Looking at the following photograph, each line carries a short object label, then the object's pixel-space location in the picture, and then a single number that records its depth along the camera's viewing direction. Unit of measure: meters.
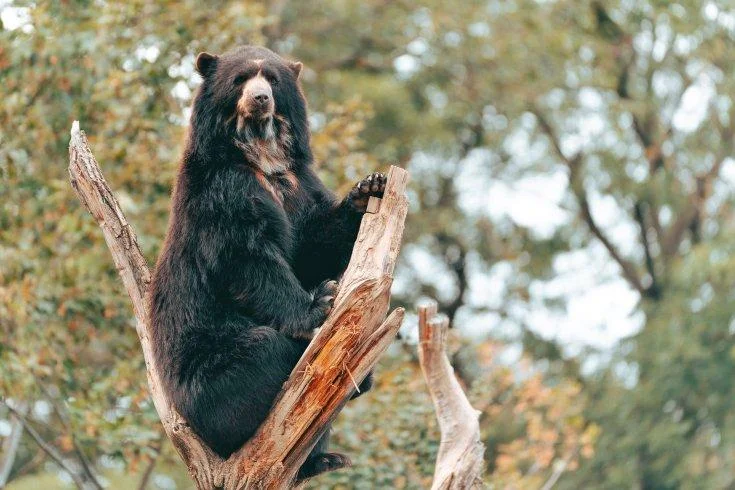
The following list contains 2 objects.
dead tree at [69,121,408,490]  10.56
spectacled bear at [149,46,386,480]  11.52
